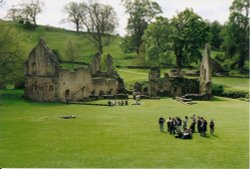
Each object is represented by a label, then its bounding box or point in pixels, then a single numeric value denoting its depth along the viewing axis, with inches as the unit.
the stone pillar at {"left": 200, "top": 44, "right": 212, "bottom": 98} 2519.7
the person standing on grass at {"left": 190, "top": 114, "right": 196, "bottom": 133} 1295.0
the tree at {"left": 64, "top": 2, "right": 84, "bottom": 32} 3750.0
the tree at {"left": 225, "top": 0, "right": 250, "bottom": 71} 3233.3
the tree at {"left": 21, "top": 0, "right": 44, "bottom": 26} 4175.7
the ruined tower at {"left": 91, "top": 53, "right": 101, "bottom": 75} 2748.5
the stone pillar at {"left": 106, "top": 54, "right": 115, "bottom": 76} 2751.0
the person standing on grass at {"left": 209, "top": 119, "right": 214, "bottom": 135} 1275.8
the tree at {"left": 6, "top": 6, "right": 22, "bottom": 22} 4126.5
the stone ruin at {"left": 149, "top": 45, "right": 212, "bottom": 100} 2551.7
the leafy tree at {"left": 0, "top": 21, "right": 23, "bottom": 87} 2167.2
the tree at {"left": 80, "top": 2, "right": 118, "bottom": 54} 3624.5
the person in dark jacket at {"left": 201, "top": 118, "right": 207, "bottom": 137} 1253.7
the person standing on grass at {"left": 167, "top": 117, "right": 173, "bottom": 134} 1274.1
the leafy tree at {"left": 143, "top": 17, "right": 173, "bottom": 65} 2955.2
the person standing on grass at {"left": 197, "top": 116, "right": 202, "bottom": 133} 1282.0
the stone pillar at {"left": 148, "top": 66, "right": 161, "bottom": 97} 2532.0
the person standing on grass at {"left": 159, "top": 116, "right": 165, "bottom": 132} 1298.2
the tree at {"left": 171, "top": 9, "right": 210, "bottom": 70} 2960.1
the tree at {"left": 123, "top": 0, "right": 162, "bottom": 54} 3764.8
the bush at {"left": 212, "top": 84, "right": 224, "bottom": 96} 2657.5
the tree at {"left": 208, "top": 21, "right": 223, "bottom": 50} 4220.5
